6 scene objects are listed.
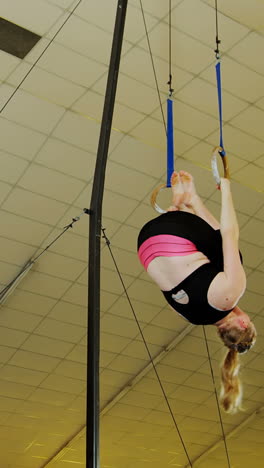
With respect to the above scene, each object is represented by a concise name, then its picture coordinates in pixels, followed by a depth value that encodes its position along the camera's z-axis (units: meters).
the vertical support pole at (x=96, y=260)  3.35
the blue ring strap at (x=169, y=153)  3.81
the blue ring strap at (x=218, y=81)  3.67
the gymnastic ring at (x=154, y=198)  3.69
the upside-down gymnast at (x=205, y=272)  3.26
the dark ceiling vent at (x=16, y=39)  8.52
